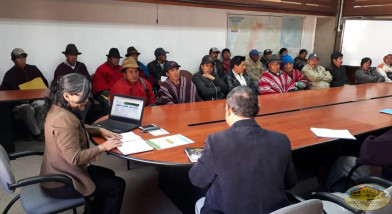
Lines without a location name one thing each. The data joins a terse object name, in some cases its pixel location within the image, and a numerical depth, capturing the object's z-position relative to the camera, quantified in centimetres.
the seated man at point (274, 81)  399
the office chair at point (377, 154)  194
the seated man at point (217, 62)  576
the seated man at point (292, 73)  475
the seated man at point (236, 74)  420
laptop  222
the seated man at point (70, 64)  439
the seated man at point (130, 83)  309
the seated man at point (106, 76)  452
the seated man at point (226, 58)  606
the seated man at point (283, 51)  692
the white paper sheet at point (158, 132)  210
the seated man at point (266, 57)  659
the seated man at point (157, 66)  514
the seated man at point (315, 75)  511
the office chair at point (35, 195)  159
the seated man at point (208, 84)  393
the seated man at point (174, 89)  328
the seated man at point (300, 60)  685
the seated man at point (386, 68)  571
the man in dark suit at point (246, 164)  131
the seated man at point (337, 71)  567
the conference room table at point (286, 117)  195
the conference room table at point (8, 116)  341
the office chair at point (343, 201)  130
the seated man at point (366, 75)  552
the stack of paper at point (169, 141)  187
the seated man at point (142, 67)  490
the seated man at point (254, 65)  614
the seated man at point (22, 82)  392
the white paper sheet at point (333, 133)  210
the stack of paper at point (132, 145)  178
